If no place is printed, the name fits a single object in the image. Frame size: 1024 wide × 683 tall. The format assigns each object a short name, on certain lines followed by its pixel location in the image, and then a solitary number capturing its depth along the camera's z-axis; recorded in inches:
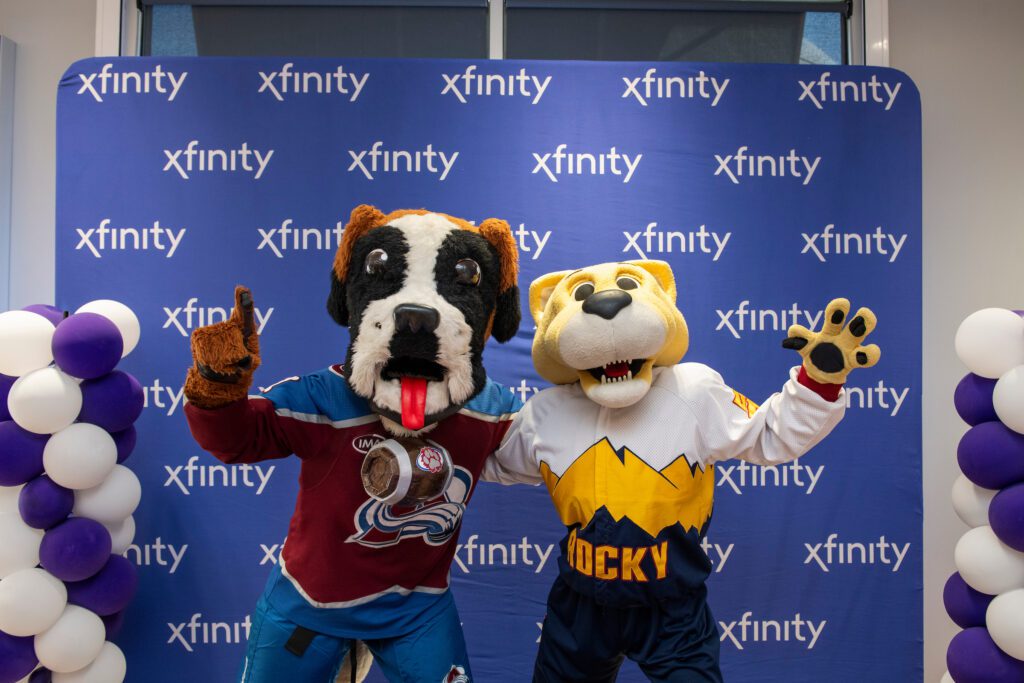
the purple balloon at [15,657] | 86.4
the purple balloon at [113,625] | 94.3
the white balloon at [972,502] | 90.2
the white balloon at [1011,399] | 83.1
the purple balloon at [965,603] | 89.6
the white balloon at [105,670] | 90.2
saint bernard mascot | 67.1
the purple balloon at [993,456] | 84.8
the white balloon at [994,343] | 86.5
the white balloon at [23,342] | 85.4
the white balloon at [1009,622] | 83.7
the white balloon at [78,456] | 85.0
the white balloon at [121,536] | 93.0
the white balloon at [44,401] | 83.9
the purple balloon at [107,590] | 89.3
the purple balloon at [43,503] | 85.4
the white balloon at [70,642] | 86.6
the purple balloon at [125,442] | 92.3
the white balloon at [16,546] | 85.9
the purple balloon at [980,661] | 86.2
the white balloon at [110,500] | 89.4
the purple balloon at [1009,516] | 83.0
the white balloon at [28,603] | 84.8
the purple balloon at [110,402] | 87.5
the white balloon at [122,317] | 91.0
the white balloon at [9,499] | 87.7
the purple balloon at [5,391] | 88.9
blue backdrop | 106.6
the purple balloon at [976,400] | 88.4
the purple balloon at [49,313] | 91.4
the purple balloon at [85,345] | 84.4
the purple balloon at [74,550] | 85.5
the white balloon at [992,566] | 86.5
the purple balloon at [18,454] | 84.4
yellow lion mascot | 70.1
